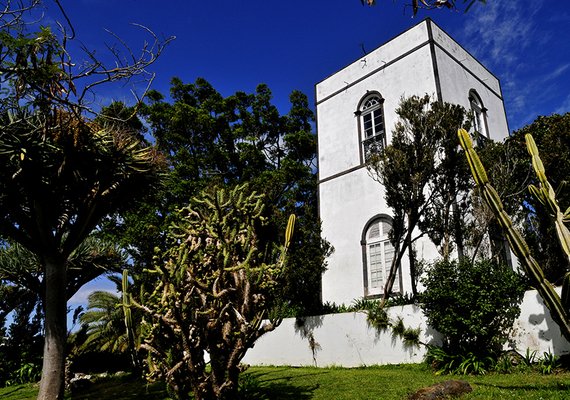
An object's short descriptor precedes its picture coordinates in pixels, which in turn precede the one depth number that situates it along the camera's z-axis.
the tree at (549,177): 11.31
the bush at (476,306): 8.35
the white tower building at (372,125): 14.34
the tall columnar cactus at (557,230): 5.66
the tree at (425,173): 11.16
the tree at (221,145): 18.70
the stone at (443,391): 6.06
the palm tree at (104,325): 15.59
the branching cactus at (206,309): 5.54
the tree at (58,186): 7.82
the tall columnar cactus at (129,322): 5.73
